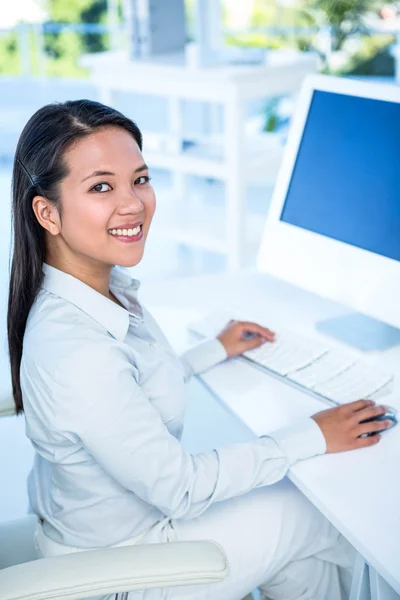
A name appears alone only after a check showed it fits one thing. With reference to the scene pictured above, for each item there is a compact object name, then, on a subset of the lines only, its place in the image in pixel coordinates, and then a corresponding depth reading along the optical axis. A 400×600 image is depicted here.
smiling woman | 1.30
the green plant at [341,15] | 5.53
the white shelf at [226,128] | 3.32
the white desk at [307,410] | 1.21
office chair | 1.09
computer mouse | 1.44
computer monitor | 1.66
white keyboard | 1.55
